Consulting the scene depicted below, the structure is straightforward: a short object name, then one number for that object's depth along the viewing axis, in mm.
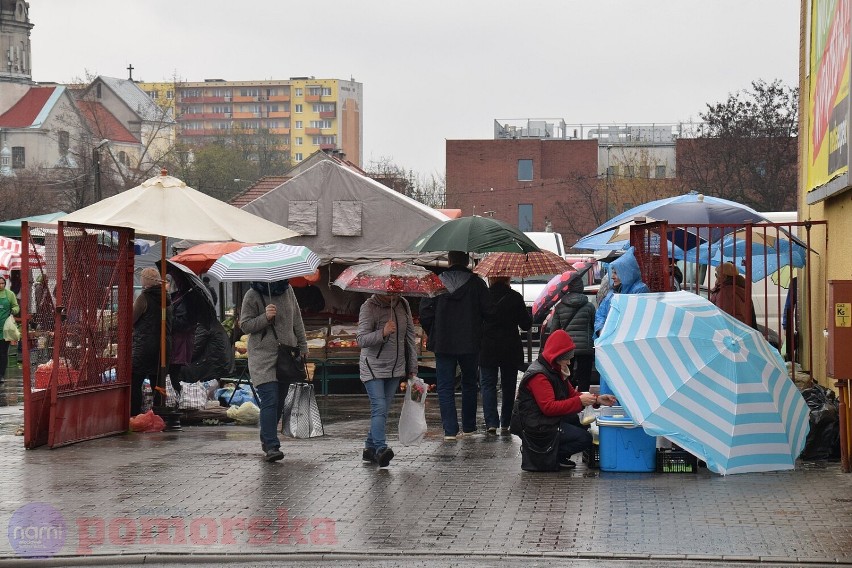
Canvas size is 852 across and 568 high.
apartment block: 192250
